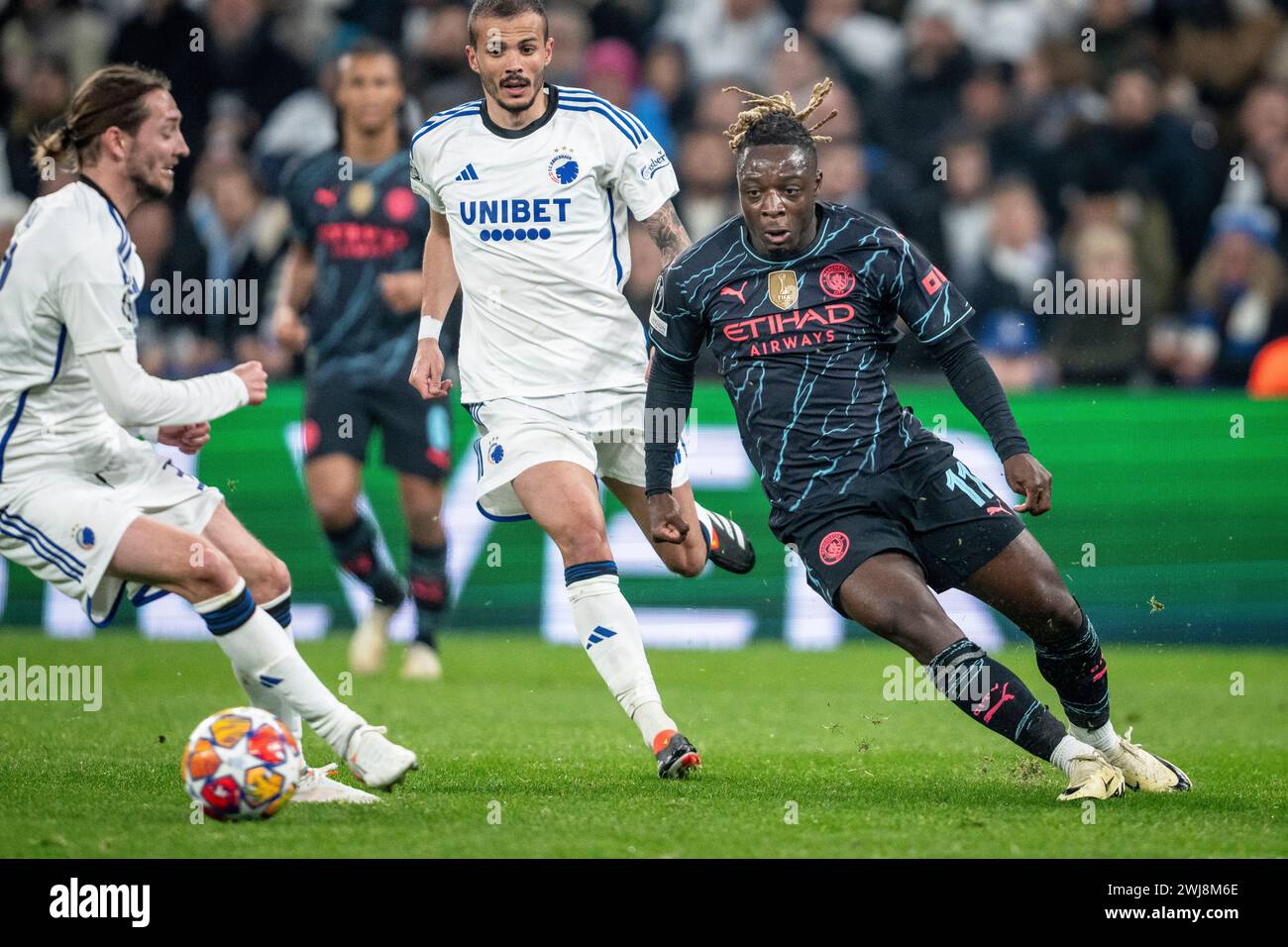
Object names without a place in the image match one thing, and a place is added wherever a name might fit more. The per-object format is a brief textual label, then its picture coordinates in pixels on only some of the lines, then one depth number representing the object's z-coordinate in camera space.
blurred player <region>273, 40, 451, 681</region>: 10.13
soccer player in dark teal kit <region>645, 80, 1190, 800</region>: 5.82
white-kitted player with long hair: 5.67
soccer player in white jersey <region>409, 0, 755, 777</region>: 6.71
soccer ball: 5.45
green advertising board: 10.62
